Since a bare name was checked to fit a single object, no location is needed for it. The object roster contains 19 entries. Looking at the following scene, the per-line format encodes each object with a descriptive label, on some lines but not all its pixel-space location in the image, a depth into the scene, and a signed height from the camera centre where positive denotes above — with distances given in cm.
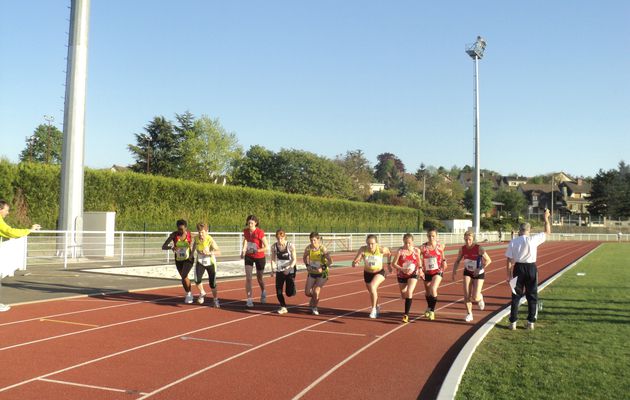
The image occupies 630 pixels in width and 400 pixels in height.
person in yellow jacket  934 -6
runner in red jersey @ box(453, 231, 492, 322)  1055 -60
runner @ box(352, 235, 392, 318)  1050 -62
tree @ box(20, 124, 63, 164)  7769 +1120
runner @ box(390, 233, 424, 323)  1034 -66
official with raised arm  937 -61
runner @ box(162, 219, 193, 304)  1188 -48
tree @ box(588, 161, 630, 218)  9631 +667
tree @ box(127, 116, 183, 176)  6322 +857
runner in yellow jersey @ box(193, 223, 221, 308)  1179 -60
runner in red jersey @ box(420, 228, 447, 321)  1046 -64
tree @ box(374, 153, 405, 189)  16600 +1853
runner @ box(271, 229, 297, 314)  1117 -67
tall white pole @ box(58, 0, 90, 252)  2373 +465
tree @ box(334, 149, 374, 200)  9362 +982
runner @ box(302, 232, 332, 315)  1090 -67
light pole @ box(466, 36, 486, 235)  4468 +1082
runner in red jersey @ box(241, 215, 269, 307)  1170 -40
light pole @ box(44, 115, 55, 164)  7038 +1150
